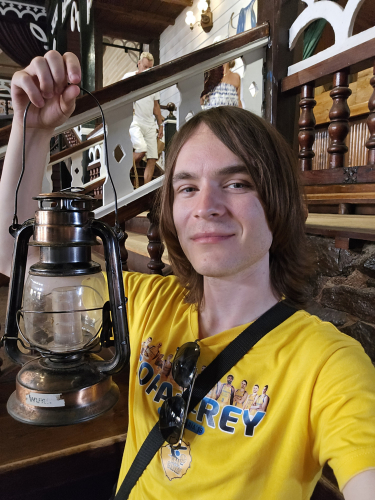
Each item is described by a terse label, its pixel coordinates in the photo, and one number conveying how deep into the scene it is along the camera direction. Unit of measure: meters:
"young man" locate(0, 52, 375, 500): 0.74
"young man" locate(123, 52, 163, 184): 4.46
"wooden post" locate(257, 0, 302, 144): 1.86
